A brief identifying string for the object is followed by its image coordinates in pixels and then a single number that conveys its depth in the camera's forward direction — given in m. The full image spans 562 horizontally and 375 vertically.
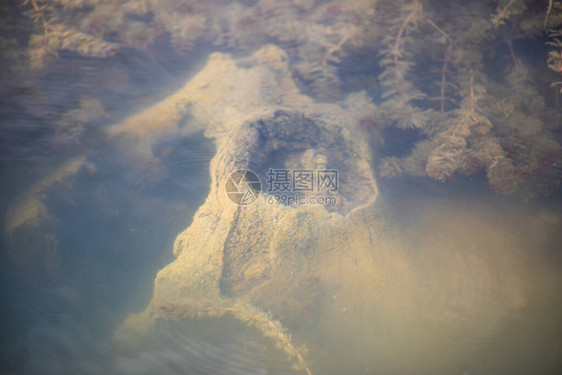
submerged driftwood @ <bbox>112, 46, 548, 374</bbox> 2.38
